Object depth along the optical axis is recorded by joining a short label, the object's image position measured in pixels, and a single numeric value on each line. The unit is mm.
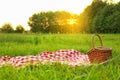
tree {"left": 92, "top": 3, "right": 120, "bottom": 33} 18796
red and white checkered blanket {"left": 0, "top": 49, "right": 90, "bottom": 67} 4018
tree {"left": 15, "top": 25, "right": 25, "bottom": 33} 21919
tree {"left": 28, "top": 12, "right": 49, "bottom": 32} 27843
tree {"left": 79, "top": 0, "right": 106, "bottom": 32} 25381
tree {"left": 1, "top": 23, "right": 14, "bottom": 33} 21580
